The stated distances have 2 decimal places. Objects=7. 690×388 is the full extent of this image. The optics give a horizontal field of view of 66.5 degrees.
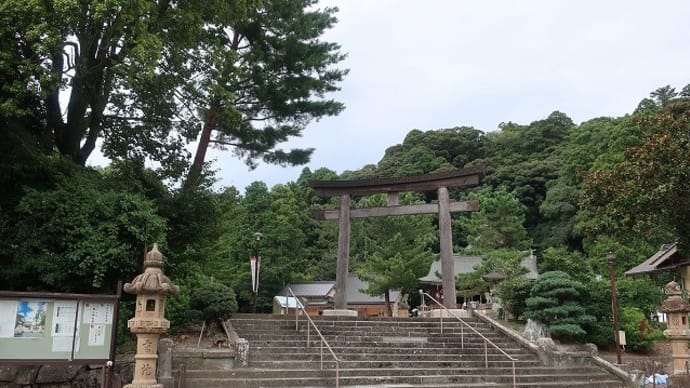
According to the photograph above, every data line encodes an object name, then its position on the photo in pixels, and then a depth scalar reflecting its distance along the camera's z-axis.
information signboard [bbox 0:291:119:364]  6.66
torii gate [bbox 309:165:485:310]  15.89
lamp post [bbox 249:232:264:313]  15.90
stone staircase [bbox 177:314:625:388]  9.77
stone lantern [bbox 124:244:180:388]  7.17
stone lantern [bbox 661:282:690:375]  10.61
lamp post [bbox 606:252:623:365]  12.27
